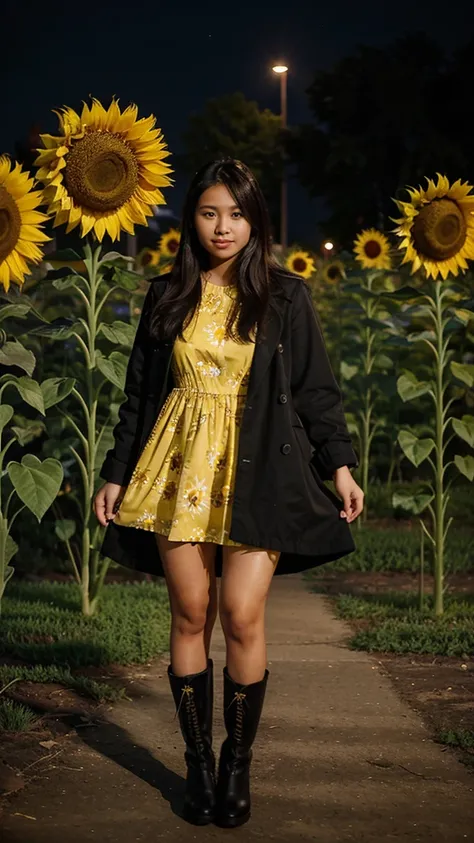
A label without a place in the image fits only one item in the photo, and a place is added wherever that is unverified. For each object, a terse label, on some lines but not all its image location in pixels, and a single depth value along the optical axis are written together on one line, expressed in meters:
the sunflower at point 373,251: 10.49
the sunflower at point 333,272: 12.99
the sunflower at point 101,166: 5.47
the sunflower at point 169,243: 10.56
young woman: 3.56
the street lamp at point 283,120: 35.52
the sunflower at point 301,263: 13.10
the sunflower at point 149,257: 10.48
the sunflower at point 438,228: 6.15
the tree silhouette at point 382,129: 32.34
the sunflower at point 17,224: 4.61
